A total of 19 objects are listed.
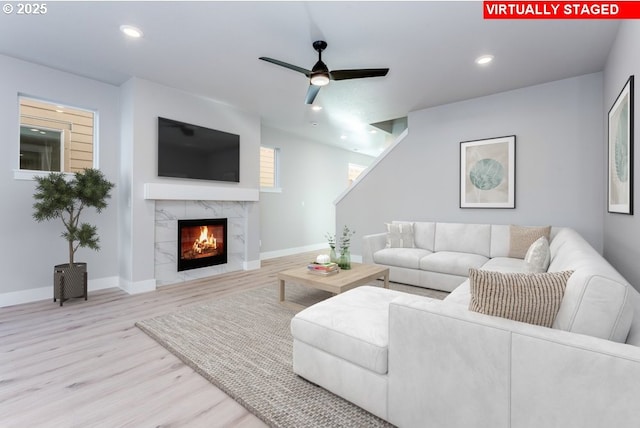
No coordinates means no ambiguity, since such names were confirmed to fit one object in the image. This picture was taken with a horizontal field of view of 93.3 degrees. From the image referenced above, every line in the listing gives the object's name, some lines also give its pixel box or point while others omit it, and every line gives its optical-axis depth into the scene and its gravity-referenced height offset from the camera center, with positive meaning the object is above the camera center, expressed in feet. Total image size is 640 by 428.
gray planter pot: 10.96 -2.63
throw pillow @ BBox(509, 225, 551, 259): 11.93 -0.95
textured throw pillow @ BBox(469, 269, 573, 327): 4.08 -1.14
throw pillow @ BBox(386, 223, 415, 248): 15.01 -1.17
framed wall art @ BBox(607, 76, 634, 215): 7.35 +1.70
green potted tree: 10.50 +0.13
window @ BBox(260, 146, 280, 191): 21.26 +3.06
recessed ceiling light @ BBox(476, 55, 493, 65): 10.76 +5.58
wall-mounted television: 13.67 +2.90
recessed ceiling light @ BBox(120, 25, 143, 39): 9.02 +5.49
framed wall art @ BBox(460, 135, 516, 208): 14.14 +1.97
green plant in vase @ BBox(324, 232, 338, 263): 11.46 -1.70
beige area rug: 5.34 -3.51
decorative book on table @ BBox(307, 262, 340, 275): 10.30 -1.95
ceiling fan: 9.17 +4.31
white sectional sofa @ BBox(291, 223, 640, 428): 3.32 -2.01
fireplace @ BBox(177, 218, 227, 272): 14.60 -1.62
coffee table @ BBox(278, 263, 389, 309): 9.37 -2.19
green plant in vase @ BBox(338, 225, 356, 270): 11.23 -1.78
